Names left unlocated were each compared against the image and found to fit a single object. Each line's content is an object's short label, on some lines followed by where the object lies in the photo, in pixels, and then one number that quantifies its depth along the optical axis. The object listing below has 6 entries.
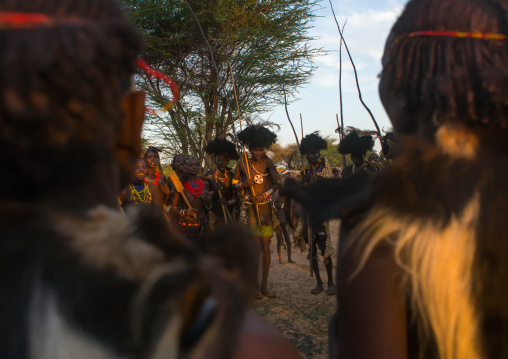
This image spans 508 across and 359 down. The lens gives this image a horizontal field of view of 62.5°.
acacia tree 14.24
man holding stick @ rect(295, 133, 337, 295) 6.19
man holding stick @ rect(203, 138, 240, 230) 7.52
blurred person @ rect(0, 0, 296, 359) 0.63
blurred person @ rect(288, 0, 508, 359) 0.95
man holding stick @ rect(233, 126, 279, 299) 6.35
